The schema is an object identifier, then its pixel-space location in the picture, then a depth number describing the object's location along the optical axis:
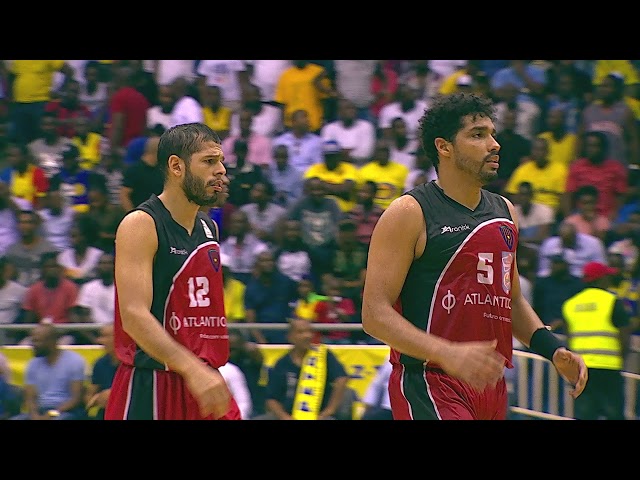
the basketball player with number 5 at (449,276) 11.57
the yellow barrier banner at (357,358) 19.91
